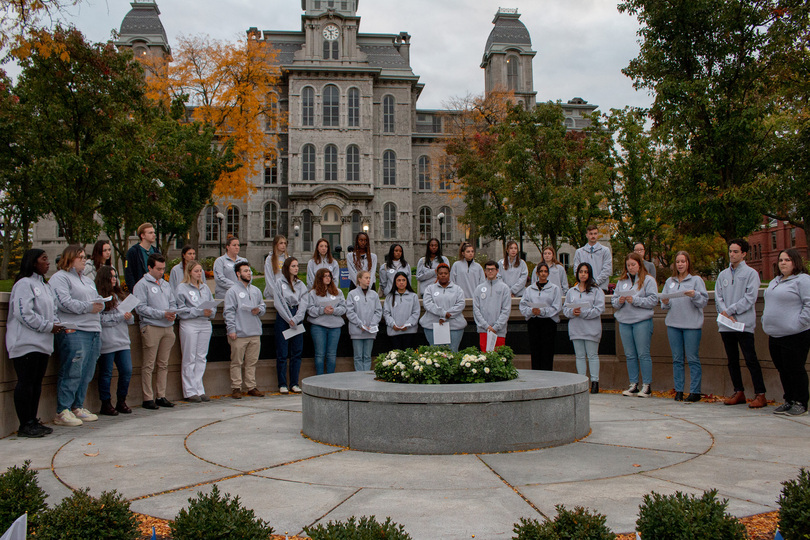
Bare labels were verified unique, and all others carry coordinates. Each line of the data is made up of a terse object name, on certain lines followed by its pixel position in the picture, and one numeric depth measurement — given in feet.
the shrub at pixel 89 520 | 10.85
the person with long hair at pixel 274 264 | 34.96
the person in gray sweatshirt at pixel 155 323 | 29.58
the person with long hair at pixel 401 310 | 34.55
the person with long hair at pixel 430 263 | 37.04
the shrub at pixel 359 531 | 10.11
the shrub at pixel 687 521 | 10.28
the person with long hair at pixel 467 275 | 37.68
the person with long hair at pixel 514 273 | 37.55
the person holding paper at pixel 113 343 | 27.07
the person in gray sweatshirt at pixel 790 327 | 25.48
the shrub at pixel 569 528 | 10.37
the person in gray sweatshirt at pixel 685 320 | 30.04
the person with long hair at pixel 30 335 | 22.52
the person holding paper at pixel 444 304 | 33.91
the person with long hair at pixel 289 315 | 33.68
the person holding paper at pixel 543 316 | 33.53
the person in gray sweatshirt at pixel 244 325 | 32.91
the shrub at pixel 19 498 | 11.51
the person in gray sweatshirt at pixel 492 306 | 33.91
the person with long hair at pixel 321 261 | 35.96
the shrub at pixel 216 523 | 10.46
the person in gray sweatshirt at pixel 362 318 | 34.42
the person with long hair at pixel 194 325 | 31.27
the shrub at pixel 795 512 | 10.56
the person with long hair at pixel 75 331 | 24.80
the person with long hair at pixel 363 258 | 36.76
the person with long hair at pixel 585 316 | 32.53
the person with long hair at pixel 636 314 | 31.78
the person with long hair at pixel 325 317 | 34.30
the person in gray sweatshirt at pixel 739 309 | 27.76
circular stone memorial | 19.65
